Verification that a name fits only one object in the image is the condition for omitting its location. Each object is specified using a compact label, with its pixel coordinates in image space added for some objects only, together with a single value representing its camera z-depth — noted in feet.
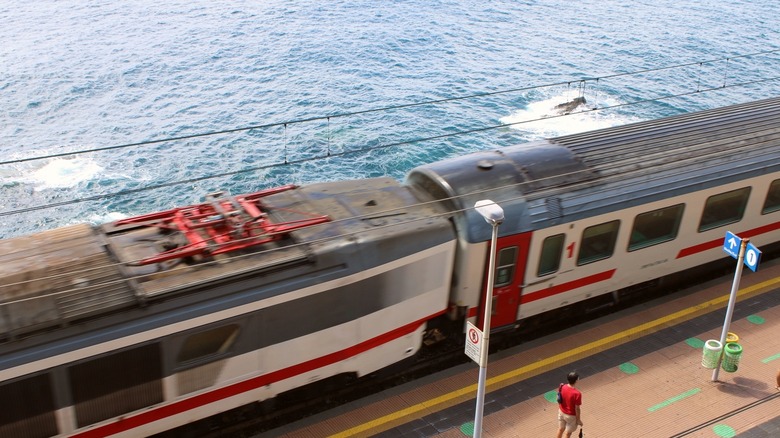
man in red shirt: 40.40
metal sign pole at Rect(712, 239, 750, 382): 45.69
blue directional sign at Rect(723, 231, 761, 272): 44.65
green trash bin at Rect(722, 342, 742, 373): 48.93
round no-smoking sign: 38.52
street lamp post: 35.78
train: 36.04
